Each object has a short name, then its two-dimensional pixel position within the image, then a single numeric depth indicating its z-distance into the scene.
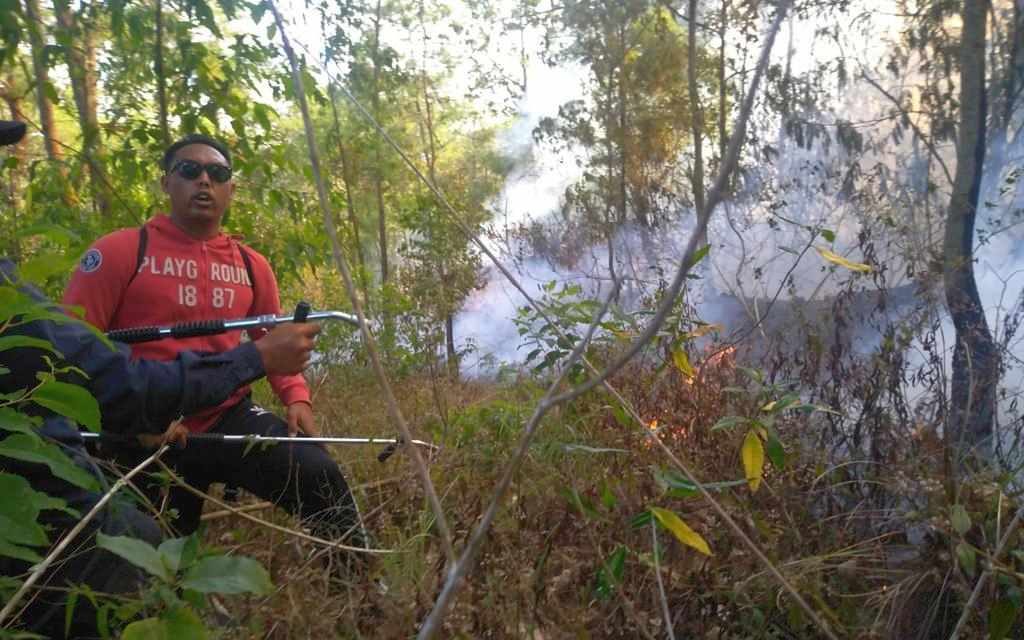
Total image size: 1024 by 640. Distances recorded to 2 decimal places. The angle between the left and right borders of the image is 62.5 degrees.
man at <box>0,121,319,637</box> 1.61
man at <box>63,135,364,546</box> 2.54
